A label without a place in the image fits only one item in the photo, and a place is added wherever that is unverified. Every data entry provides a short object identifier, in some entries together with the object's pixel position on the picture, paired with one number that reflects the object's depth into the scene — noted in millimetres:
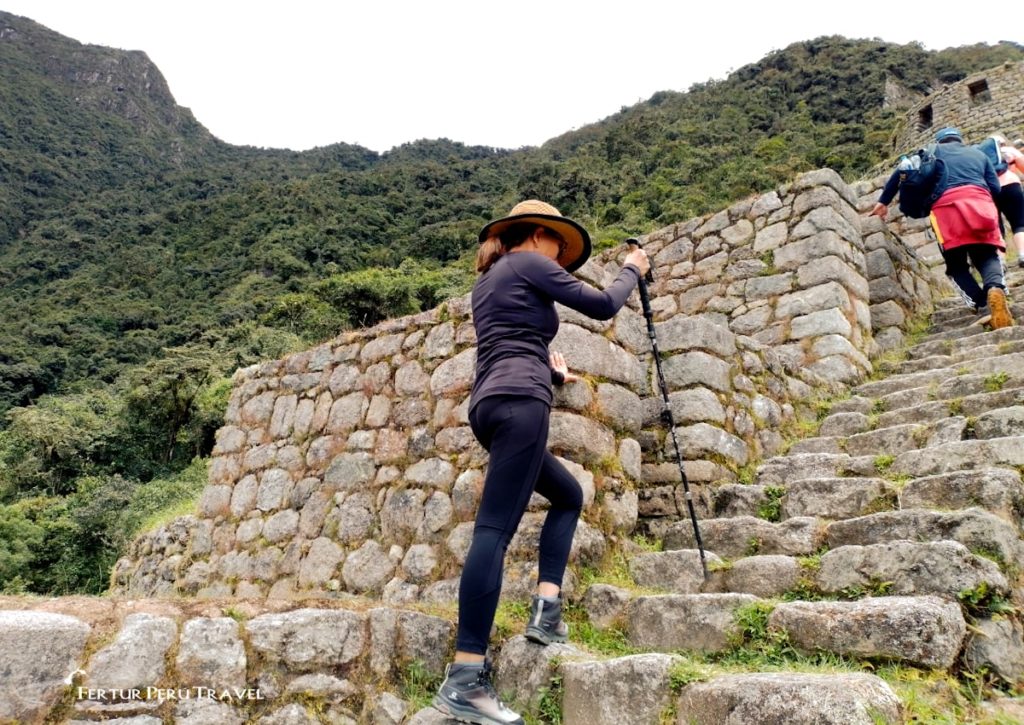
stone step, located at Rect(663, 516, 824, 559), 2695
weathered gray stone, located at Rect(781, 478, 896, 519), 2826
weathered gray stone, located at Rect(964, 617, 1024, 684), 1801
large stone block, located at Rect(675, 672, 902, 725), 1505
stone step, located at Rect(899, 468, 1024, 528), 2398
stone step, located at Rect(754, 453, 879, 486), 3307
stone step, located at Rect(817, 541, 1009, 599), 2013
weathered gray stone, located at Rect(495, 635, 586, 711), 2242
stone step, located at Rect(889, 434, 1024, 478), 2746
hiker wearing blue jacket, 4871
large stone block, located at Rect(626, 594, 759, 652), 2211
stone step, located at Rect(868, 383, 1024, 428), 3422
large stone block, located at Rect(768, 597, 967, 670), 1784
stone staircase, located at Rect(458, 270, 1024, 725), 1782
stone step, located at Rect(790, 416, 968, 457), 3305
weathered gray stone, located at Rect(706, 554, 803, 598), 2467
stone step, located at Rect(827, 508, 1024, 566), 2174
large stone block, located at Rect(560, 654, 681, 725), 1918
